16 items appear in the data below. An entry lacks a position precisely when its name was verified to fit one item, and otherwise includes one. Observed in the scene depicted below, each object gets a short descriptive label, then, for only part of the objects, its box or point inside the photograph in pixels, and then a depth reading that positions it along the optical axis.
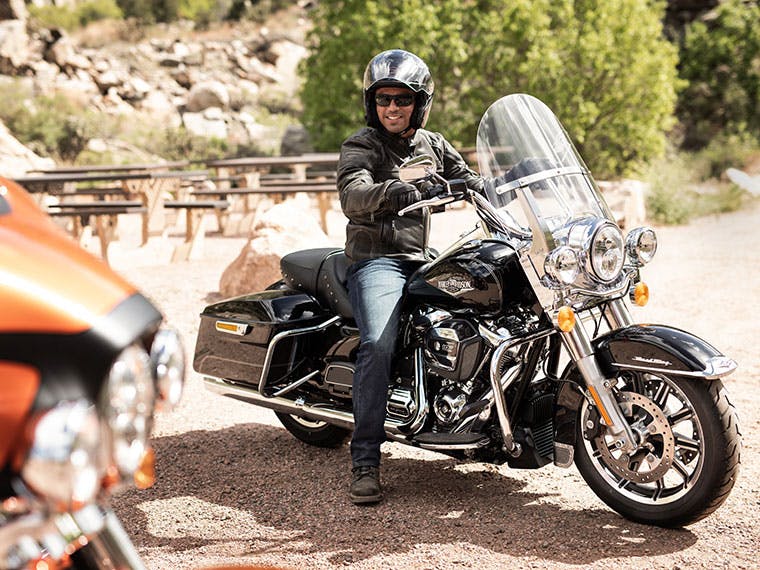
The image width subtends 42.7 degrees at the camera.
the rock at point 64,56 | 35.34
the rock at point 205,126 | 29.17
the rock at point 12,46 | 34.53
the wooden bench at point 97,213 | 9.89
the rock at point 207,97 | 33.88
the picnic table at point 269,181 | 12.07
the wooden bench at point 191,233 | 11.20
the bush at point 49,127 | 23.56
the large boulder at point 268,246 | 8.60
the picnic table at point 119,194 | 10.19
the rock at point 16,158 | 17.44
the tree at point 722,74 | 24.98
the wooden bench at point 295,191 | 11.76
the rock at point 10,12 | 36.88
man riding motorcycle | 4.04
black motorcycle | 3.56
